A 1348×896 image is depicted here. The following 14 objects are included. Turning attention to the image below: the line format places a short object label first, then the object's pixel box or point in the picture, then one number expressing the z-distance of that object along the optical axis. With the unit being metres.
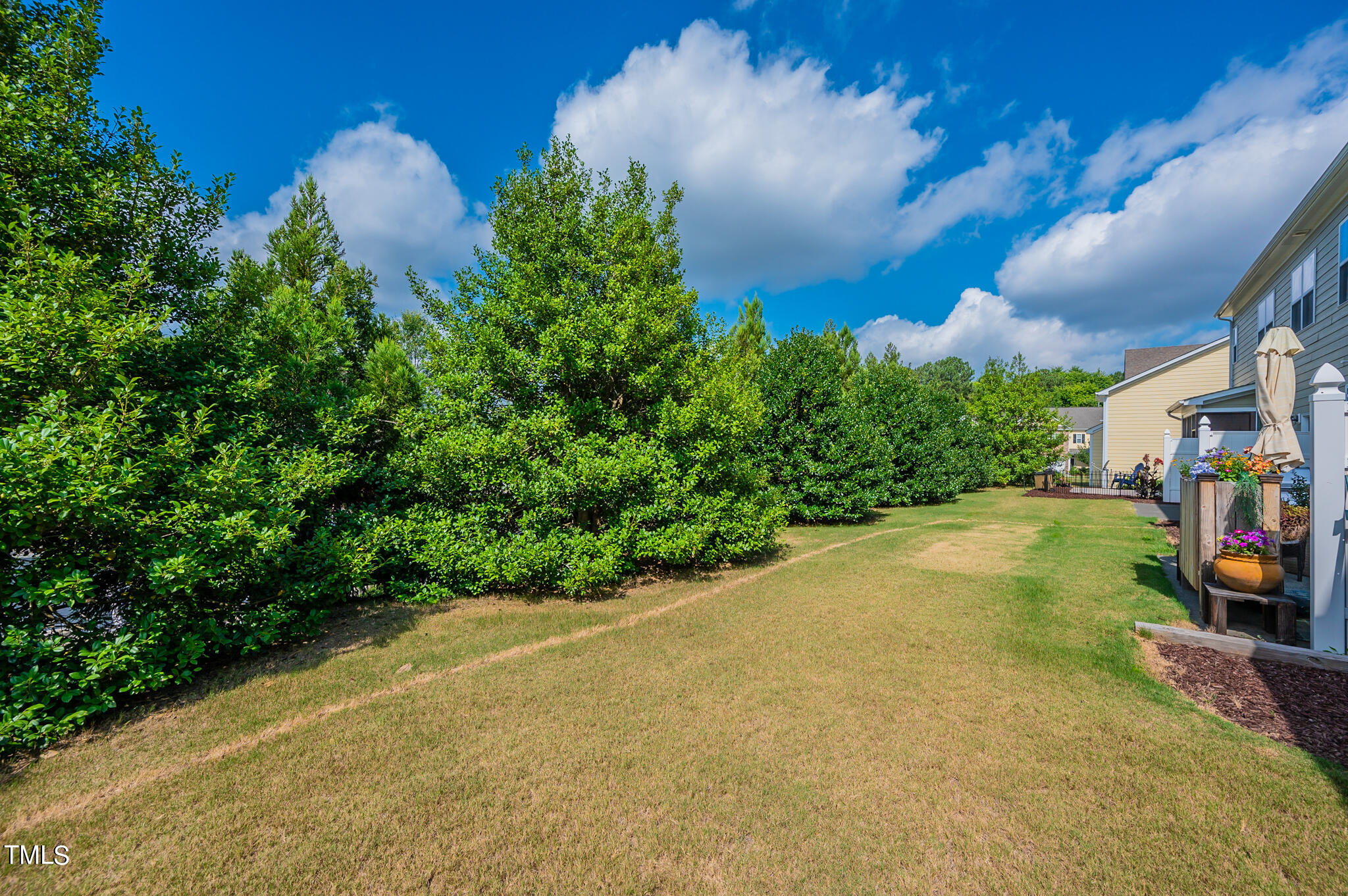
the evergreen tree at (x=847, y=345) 25.33
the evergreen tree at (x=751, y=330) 21.02
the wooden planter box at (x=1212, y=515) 5.26
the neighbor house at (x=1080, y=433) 35.41
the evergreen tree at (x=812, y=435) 13.78
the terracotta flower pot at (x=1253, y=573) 4.97
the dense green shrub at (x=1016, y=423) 23.88
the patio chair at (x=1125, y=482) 20.67
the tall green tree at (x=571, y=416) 7.12
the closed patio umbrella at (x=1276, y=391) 5.90
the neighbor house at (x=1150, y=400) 21.14
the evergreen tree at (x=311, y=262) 10.63
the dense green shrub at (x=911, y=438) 18.05
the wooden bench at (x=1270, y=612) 4.80
